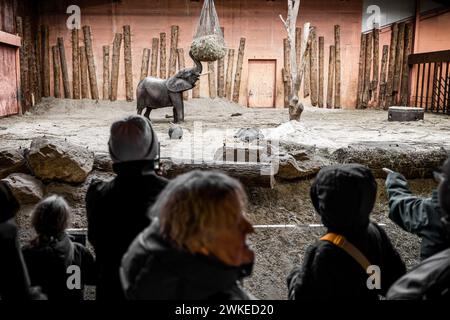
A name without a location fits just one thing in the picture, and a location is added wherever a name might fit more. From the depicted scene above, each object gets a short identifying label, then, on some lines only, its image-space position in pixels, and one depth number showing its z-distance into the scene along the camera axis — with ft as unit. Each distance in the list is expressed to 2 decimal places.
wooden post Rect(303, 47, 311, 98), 41.45
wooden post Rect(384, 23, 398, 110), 41.06
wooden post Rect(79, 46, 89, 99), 39.63
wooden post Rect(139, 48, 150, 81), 40.04
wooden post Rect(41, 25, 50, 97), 39.14
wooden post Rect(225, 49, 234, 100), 40.63
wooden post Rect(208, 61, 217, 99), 40.37
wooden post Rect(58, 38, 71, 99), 39.32
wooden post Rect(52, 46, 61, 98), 39.55
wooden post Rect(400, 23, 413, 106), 40.91
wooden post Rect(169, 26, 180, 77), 39.91
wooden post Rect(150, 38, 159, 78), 40.01
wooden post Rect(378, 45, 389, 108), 41.24
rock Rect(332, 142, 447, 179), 16.11
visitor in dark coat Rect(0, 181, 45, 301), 5.51
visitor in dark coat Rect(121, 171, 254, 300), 4.40
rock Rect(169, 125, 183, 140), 20.95
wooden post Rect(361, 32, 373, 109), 41.27
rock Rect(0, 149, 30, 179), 15.48
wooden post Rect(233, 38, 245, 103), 40.63
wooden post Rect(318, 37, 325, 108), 41.11
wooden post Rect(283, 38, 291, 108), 40.73
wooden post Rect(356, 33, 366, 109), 41.42
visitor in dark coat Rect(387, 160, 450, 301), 4.69
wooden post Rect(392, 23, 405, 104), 41.01
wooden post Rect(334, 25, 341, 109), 41.01
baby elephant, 27.30
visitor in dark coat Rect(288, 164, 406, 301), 6.08
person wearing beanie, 6.51
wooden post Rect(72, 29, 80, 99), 39.29
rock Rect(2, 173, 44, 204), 14.34
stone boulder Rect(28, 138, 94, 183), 15.05
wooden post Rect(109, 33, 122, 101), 39.78
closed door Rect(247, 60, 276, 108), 41.47
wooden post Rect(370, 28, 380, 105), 40.80
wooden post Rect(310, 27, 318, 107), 41.04
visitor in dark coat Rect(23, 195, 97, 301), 7.25
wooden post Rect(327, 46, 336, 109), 41.32
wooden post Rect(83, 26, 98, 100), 39.55
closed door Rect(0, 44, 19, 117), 30.07
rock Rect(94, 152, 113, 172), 15.98
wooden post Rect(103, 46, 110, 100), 39.70
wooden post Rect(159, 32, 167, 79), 40.01
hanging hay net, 25.41
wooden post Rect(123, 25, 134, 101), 39.86
